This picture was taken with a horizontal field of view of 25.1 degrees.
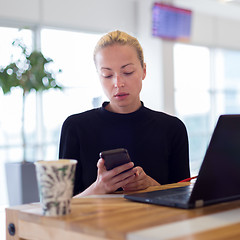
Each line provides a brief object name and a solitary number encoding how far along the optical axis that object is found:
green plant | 3.79
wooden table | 0.87
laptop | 1.04
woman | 1.54
